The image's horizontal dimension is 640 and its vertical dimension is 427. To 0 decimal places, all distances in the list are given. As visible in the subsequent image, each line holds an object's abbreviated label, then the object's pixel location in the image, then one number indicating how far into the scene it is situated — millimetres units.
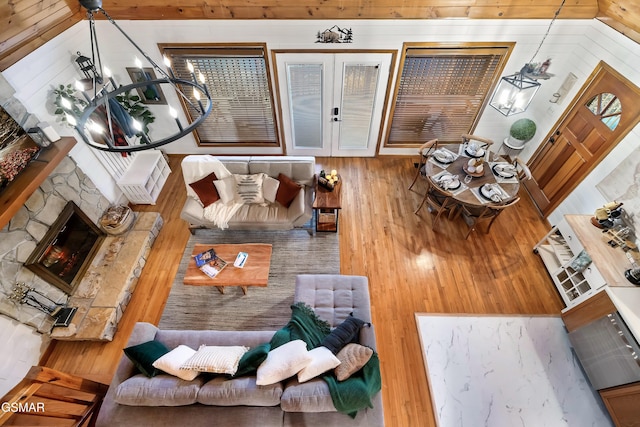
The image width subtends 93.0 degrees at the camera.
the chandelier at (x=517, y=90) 3359
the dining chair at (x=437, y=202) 4023
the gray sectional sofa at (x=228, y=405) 2266
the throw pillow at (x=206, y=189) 4004
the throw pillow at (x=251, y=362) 2398
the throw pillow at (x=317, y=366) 2309
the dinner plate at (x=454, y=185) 3758
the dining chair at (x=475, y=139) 4375
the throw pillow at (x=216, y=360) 2338
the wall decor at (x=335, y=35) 3825
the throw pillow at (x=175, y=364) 2359
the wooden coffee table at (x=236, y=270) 3316
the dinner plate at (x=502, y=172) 3887
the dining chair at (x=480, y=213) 3697
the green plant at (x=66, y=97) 3385
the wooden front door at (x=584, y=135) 3447
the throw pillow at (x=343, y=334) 2570
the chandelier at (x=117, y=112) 1748
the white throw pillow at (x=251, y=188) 4098
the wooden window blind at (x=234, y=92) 4090
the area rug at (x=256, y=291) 3459
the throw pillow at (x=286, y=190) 4031
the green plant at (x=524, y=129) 4418
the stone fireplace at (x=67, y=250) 3182
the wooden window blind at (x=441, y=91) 4109
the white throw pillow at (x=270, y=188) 4070
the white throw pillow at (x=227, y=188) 4059
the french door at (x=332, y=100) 4156
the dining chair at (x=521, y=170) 4047
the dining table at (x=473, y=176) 3693
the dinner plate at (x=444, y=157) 4113
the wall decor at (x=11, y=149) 2771
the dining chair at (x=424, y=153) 4512
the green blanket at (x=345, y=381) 2207
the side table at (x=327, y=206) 3904
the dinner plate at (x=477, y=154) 4113
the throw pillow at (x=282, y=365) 2266
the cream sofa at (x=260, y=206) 3986
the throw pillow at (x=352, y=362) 2328
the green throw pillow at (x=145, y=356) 2467
